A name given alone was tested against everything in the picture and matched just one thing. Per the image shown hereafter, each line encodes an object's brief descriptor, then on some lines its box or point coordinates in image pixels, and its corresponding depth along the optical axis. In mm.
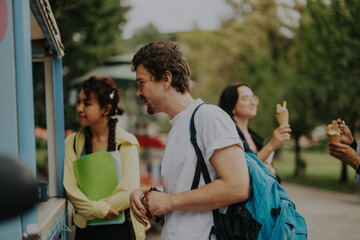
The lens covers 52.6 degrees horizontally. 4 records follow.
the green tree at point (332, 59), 11469
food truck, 1471
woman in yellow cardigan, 2637
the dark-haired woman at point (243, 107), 3928
